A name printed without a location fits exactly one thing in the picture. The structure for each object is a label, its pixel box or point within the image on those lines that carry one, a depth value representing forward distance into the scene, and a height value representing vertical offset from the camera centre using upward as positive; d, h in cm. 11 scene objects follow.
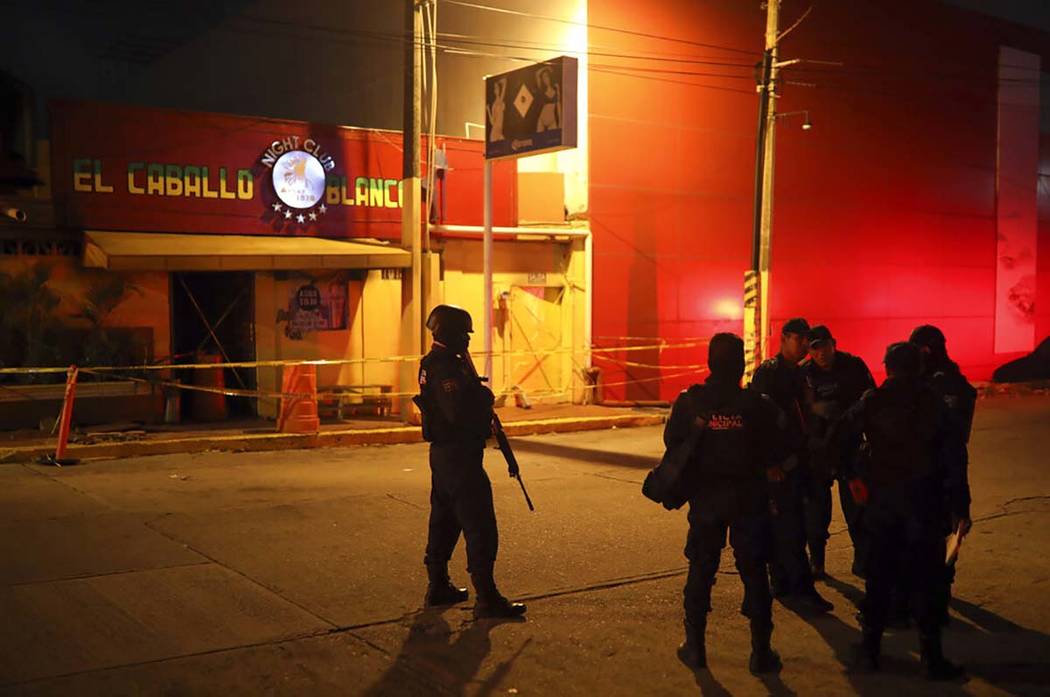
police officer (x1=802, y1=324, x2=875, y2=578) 736 -59
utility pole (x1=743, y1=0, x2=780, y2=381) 1834 +182
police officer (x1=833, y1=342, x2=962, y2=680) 565 -95
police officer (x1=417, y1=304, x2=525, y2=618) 647 -77
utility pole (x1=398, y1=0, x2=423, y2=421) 1570 +157
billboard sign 1616 +306
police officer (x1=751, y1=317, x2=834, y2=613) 705 -116
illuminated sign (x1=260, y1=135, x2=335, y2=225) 1706 +210
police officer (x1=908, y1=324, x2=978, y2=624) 712 -42
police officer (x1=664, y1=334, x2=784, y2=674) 557 -85
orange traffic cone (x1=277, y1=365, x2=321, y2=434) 1455 -126
